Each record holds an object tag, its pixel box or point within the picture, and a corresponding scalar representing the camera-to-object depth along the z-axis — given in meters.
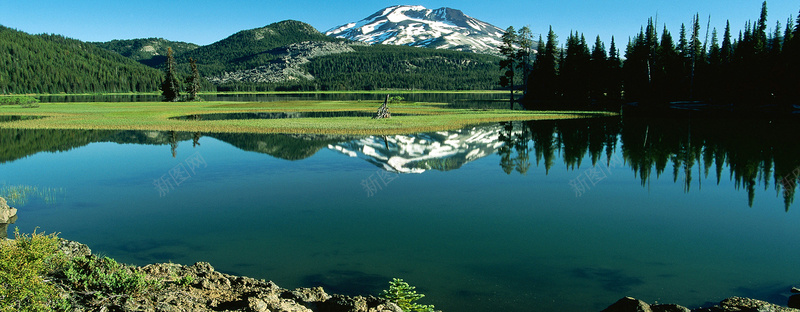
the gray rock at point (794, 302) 9.70
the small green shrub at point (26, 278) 6.91
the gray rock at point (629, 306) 8.64
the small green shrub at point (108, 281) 8.26
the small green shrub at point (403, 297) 9.02
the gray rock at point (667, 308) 8.76
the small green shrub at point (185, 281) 9.08
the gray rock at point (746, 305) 8.59
